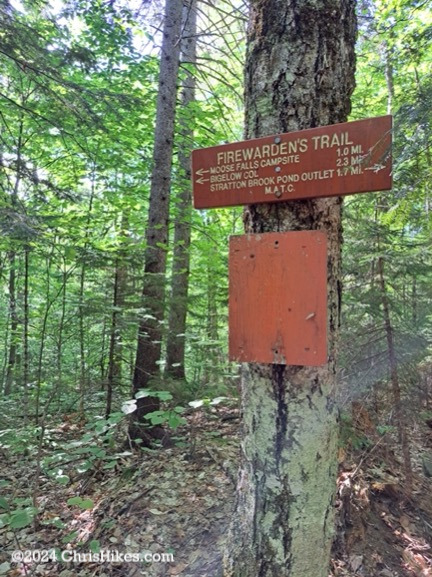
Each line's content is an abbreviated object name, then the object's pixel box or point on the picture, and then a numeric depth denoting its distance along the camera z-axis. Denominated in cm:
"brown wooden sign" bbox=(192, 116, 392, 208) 149
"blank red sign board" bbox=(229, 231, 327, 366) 158
